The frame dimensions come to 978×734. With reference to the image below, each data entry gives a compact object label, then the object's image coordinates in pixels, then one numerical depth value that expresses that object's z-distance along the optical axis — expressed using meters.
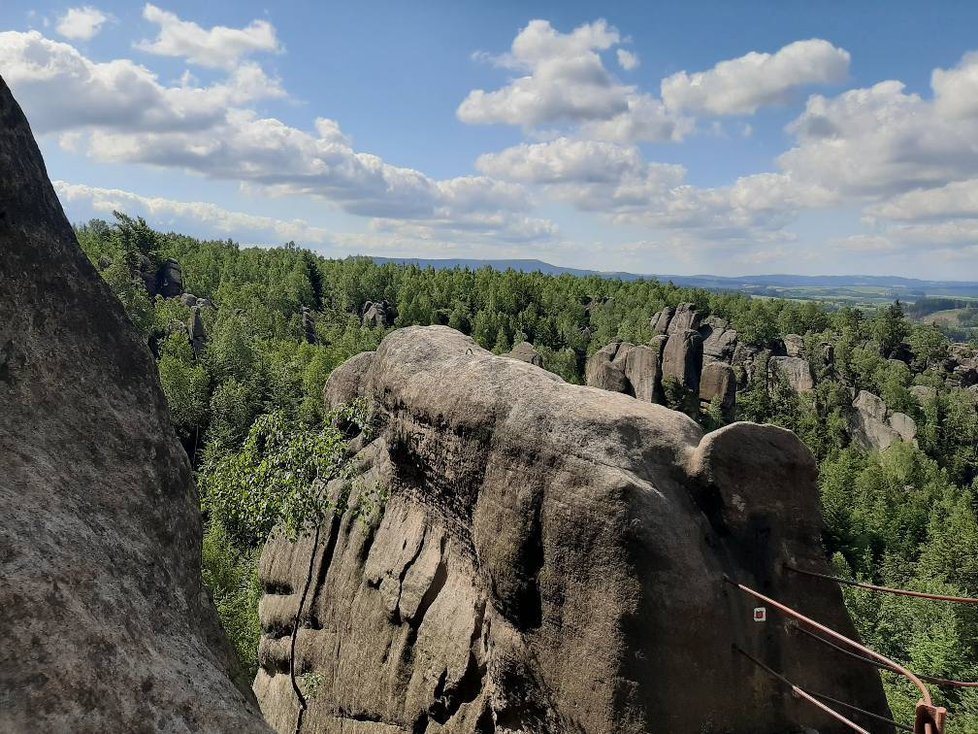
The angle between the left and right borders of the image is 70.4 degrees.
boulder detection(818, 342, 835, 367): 111.06
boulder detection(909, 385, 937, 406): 100.30
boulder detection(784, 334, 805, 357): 112.45
